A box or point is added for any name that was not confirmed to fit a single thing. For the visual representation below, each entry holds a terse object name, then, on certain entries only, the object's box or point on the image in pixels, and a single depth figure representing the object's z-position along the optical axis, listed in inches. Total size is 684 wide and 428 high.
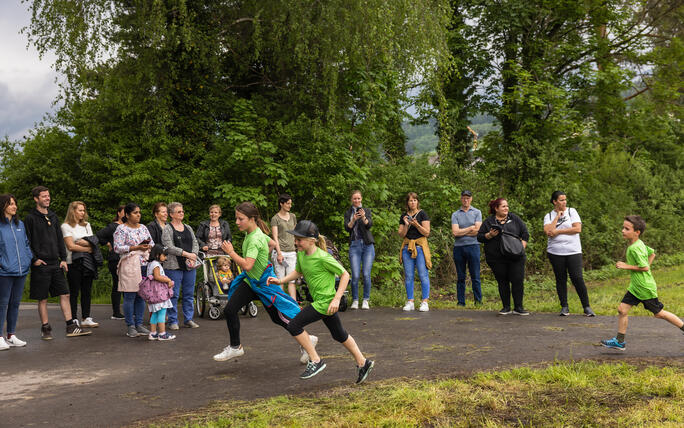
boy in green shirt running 263.0
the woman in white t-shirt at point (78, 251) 381.4
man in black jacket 346.0
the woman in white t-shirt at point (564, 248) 377.1
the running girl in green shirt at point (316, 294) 234.2
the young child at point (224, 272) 417.1
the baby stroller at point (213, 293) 416.5
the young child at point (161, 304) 340.8
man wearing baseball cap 435.2
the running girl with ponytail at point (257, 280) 256.8
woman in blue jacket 325.4
